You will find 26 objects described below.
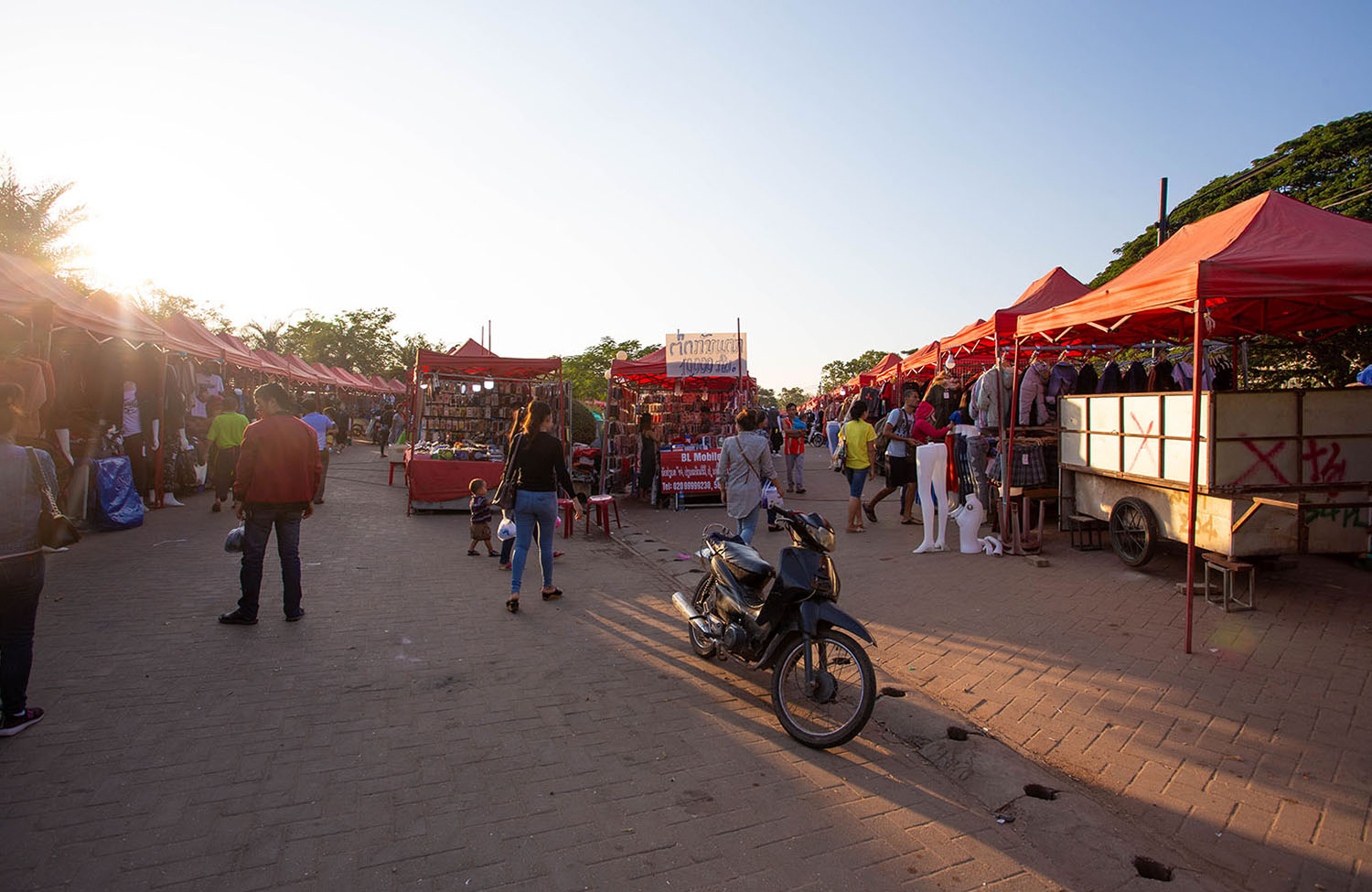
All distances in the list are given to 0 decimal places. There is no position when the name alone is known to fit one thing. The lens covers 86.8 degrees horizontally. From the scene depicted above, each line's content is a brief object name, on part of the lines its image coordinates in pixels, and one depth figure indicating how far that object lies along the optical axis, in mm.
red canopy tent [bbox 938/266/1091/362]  10566
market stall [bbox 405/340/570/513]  12336
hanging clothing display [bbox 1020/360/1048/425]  8695
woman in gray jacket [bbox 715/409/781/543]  6605
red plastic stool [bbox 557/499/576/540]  10094
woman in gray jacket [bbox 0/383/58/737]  3719
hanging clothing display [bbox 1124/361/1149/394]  8758
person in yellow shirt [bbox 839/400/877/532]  10336
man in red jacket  5727
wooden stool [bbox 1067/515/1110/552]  8508
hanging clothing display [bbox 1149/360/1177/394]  8688
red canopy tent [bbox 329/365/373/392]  33778
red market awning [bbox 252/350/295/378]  19838
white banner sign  13664
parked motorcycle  3846
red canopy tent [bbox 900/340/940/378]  13058
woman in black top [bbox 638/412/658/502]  13750
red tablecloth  12203
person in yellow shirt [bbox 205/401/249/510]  10727
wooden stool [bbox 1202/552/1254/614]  5839
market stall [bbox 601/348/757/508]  13117
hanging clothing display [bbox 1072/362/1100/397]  9055
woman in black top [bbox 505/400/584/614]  6340
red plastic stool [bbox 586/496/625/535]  10229
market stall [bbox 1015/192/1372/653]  5000
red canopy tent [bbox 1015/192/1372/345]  4957
